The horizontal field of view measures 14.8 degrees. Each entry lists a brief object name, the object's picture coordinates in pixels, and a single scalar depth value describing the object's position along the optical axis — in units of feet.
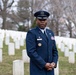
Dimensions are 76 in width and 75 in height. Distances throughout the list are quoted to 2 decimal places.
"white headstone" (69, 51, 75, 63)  36.64
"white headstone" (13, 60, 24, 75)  24.91
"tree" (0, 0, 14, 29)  142.92
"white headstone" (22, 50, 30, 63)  33.42
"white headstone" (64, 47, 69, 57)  42.73
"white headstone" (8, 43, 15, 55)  38.79
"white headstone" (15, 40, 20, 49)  45.85
